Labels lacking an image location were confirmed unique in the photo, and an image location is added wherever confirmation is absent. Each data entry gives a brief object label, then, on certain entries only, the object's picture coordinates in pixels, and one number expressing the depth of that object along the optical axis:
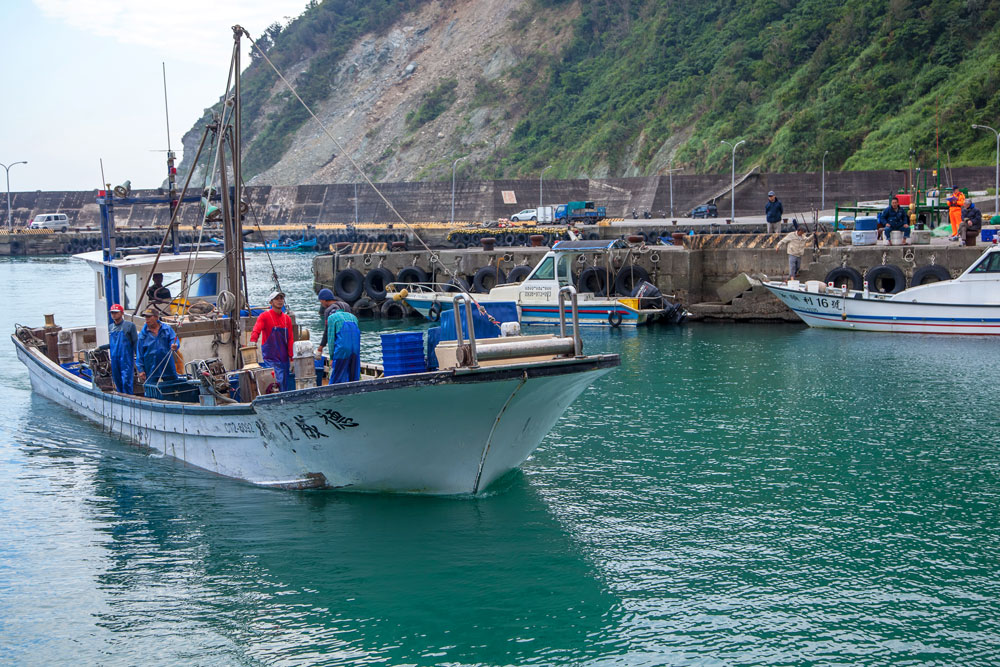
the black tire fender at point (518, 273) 31.05
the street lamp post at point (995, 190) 39.09
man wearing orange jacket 30.36
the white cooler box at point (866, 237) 29.00
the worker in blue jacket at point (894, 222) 28.95
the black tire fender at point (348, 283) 33.81
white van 83.19
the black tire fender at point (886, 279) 27.30
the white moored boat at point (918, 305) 24.45
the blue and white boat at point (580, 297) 26.98
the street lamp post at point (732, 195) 52.91
